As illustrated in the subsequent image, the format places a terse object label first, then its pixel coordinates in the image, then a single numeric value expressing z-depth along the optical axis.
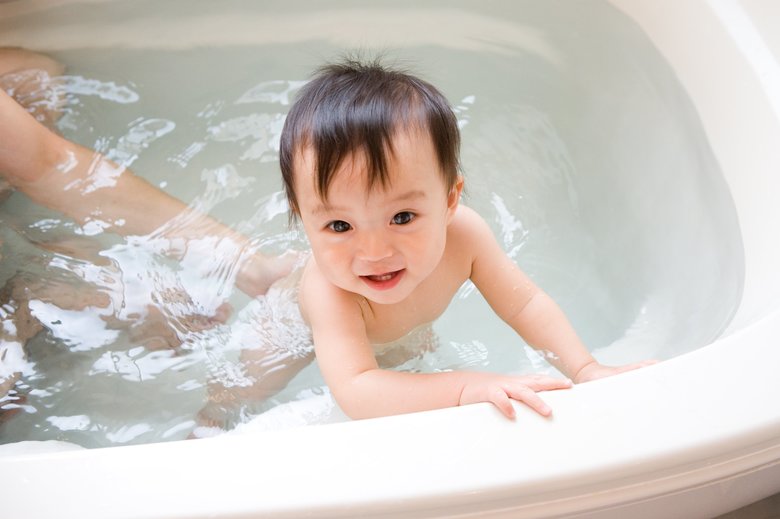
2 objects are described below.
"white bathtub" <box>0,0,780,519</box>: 0.67
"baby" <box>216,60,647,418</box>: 0.82
